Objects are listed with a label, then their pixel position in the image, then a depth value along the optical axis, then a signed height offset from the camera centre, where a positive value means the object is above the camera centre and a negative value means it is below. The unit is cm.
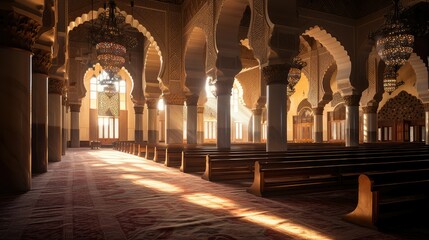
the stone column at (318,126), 1833 -6
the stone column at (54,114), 961 +36
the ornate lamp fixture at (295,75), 1433 +232
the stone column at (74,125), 1969 +3
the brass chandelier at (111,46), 1143 +295
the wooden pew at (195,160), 778 -90
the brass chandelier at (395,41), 880 +239
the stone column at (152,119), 1892 +36
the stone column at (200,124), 2061 +8
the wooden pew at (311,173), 488 -79
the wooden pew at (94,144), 2039 -122
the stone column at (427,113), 1325 +49
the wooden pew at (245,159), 627 -72
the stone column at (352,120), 1295 +21
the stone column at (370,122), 1630 +12
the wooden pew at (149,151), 1191 -99
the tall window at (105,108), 2410 +134
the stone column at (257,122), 2080 +21
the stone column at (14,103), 474 +35
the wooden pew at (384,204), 323 -84
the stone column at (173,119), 1518 +31
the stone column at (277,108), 844 +46
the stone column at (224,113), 1134 +45
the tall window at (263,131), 2678 -52
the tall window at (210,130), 2744 -43
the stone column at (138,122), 2086 +22
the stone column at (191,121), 1499 +20
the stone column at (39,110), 723 +37
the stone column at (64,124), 1476 +8
